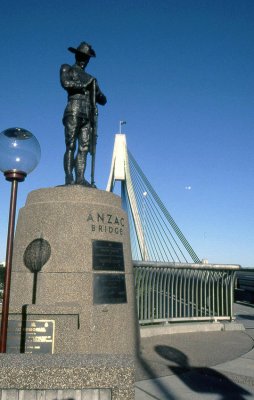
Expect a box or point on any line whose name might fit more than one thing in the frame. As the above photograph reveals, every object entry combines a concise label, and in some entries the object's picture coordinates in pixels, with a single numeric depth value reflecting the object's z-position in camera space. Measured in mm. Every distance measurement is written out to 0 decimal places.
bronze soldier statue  7082
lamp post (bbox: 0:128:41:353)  3555
